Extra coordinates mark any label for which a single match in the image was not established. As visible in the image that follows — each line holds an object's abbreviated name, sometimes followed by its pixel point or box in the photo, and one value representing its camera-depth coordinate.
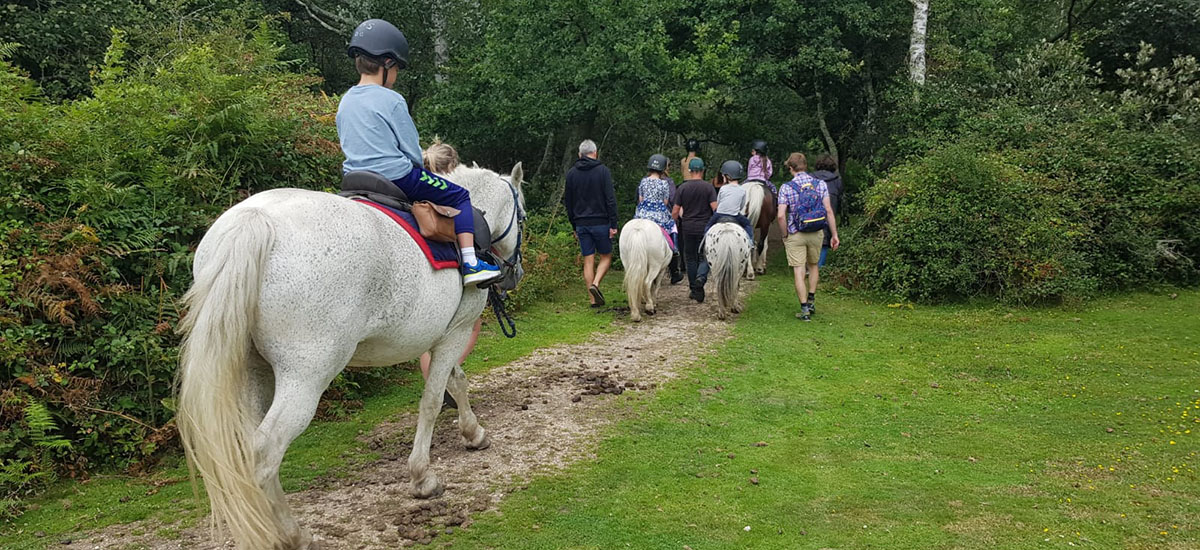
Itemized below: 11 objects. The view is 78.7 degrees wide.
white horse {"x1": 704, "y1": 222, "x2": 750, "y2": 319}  9.33
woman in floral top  9.92
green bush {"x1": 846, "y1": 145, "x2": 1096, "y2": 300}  9.92
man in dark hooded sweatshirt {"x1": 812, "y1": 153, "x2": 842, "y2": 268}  11.00
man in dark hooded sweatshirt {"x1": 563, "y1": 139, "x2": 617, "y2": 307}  9.81
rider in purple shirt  12.62
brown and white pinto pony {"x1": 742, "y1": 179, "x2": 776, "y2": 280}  12.25
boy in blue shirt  4.02
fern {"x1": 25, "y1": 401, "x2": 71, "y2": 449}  4.22
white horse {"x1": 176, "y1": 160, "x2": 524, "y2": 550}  3.15
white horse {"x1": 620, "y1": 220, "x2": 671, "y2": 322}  9.49
